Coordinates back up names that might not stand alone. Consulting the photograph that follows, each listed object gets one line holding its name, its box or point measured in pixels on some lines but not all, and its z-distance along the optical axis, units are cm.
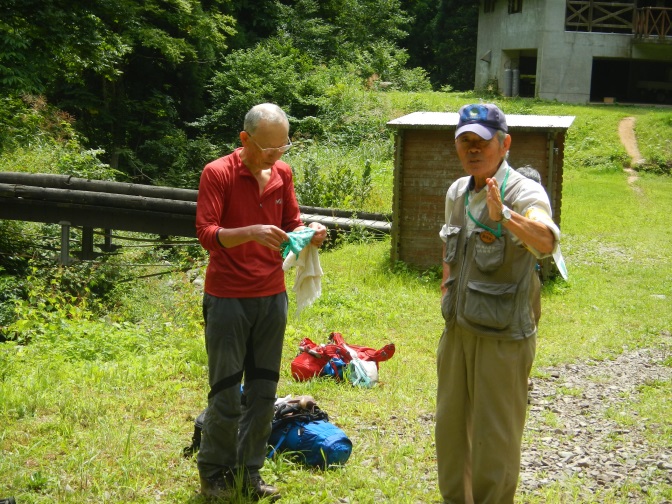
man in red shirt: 464
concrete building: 3653
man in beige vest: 414
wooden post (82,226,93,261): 1638
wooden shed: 1127
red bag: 727
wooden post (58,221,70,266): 1577
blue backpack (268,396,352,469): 545
